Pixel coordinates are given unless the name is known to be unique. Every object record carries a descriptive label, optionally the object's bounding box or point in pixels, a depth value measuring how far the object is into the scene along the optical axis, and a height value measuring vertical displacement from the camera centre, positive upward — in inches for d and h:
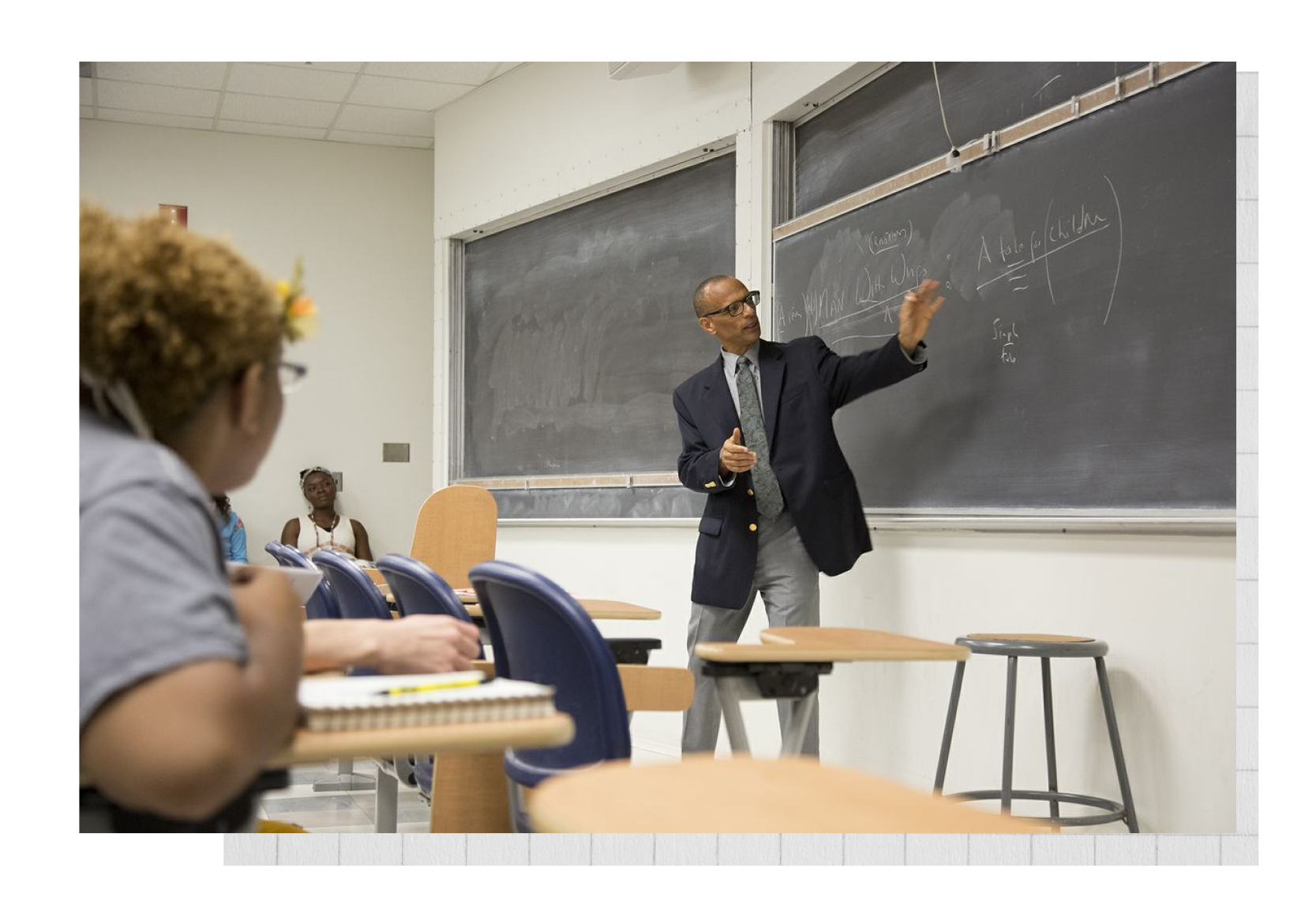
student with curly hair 38.1 -2.8
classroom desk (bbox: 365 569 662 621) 119.9 -15.7
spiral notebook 46.2 -9.6
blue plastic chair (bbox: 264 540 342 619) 130.2 -15.7
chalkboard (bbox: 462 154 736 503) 206.4 +21.1
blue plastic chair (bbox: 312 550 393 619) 106.0 -12.3
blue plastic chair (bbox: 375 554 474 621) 91.6 -10.7
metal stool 114.3 -23.7
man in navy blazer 151.5 -3.8
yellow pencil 50.9 -9.7
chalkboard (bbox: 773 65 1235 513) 111.7 +13.0
